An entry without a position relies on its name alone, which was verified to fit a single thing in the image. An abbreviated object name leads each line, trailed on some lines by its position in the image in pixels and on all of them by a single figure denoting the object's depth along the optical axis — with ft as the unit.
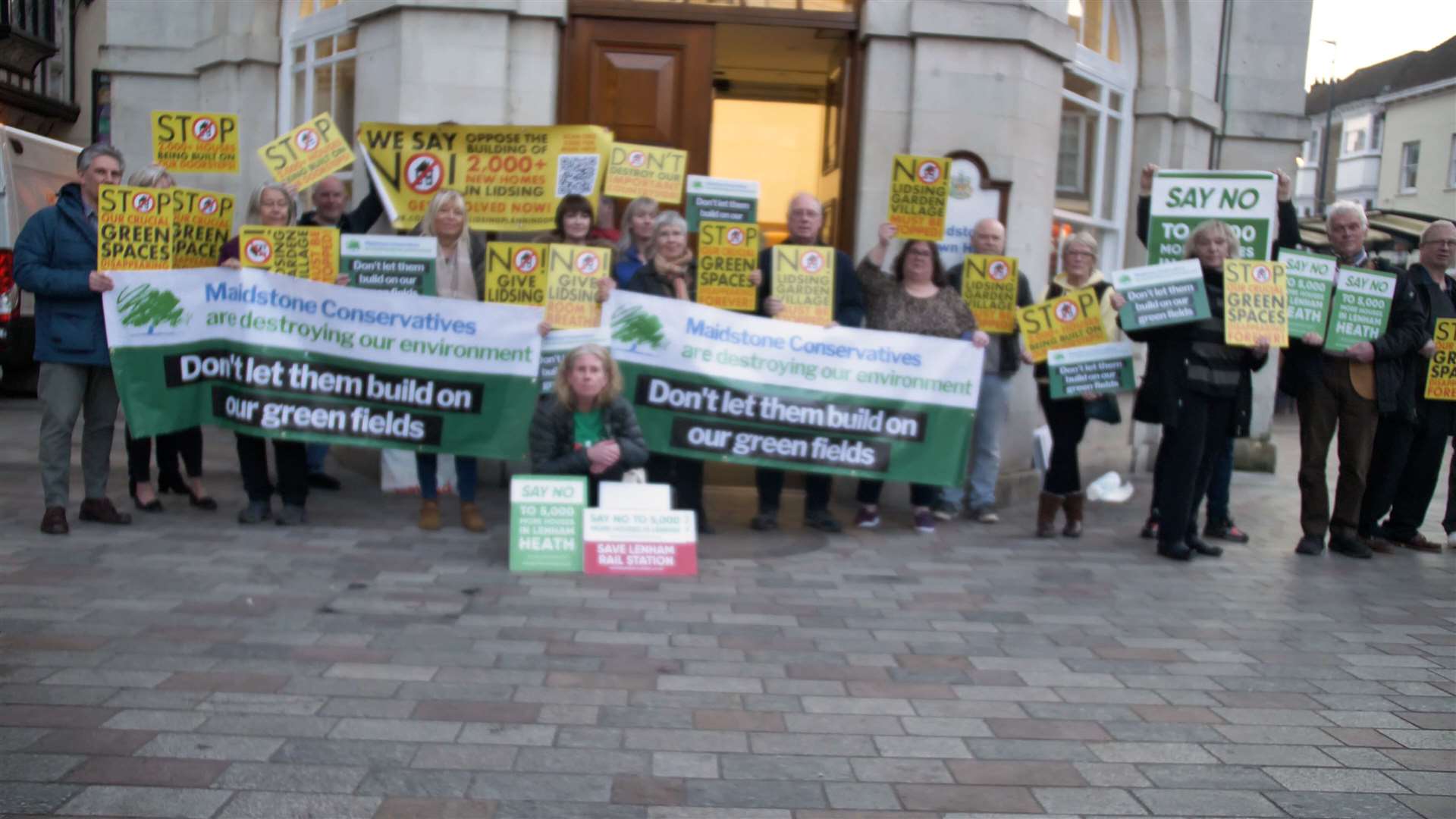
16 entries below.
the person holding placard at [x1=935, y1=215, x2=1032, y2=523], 27.68
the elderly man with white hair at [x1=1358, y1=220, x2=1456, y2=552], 26.45
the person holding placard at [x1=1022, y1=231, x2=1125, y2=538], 25.98
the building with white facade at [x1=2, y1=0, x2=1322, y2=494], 28.76
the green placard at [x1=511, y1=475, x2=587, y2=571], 21.01
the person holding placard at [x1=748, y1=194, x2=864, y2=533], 25.77
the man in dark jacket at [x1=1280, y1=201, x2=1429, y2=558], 25.72
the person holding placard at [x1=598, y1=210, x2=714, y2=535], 24.88
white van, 41.70
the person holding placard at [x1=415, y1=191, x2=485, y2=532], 24.60
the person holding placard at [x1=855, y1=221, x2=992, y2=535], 26.00
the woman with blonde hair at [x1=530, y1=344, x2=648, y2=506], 21.83
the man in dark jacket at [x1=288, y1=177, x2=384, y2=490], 26.16
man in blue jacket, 22.45
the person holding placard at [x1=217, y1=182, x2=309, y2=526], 24.21
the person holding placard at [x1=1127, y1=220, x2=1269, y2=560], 24.18
